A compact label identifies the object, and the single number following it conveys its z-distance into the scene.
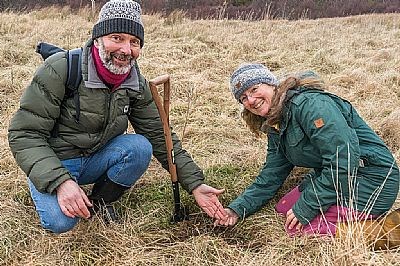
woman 2.49
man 2.42
